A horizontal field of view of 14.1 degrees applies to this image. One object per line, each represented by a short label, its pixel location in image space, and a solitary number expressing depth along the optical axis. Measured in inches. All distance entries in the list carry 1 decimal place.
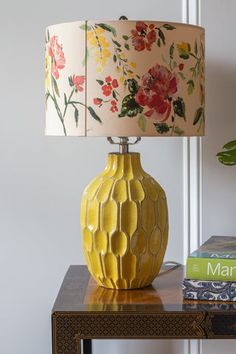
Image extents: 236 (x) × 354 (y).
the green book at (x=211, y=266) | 89.1
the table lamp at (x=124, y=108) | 86.7
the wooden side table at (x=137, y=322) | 86.7
